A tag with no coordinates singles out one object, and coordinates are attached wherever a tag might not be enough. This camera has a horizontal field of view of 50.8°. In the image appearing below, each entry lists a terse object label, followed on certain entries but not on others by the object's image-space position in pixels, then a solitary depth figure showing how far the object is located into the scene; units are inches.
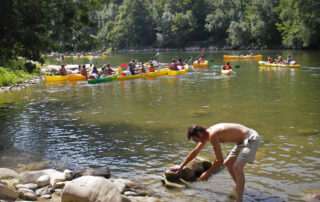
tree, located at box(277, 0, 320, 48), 1995.6
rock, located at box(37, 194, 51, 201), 242.2
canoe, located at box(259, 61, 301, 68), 1158.0
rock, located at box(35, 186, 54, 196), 250.3
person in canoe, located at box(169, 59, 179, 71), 1131.0
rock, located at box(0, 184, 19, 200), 224.7
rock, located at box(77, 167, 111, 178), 288.2
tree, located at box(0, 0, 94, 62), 490.0
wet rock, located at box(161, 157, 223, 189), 273.3
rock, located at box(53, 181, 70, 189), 259.4
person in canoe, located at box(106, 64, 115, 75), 1088.1
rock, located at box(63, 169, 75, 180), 274.8
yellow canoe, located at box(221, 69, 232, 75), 1067.5
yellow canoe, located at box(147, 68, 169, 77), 1094.6
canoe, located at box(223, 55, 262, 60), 1710.1
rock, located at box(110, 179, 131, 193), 259.1
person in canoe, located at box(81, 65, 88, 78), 1103.6
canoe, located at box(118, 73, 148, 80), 1062.5
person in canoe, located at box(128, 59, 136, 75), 1083.3
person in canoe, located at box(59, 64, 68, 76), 1107.0
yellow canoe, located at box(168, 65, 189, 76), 1103.5
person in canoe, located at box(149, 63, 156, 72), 1133.7
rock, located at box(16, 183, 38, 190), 255.5
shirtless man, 208.4
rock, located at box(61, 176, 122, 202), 207.0
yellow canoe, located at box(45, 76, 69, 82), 1052.5
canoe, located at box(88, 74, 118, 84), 992.4
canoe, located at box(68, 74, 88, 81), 1078.4
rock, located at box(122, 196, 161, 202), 240.4
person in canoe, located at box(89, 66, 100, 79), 1018.6
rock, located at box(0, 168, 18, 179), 276.6
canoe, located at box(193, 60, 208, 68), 1376.7
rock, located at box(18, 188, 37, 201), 238.2
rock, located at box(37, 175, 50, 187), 265.0
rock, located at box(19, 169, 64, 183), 271.6
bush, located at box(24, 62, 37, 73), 546.9
